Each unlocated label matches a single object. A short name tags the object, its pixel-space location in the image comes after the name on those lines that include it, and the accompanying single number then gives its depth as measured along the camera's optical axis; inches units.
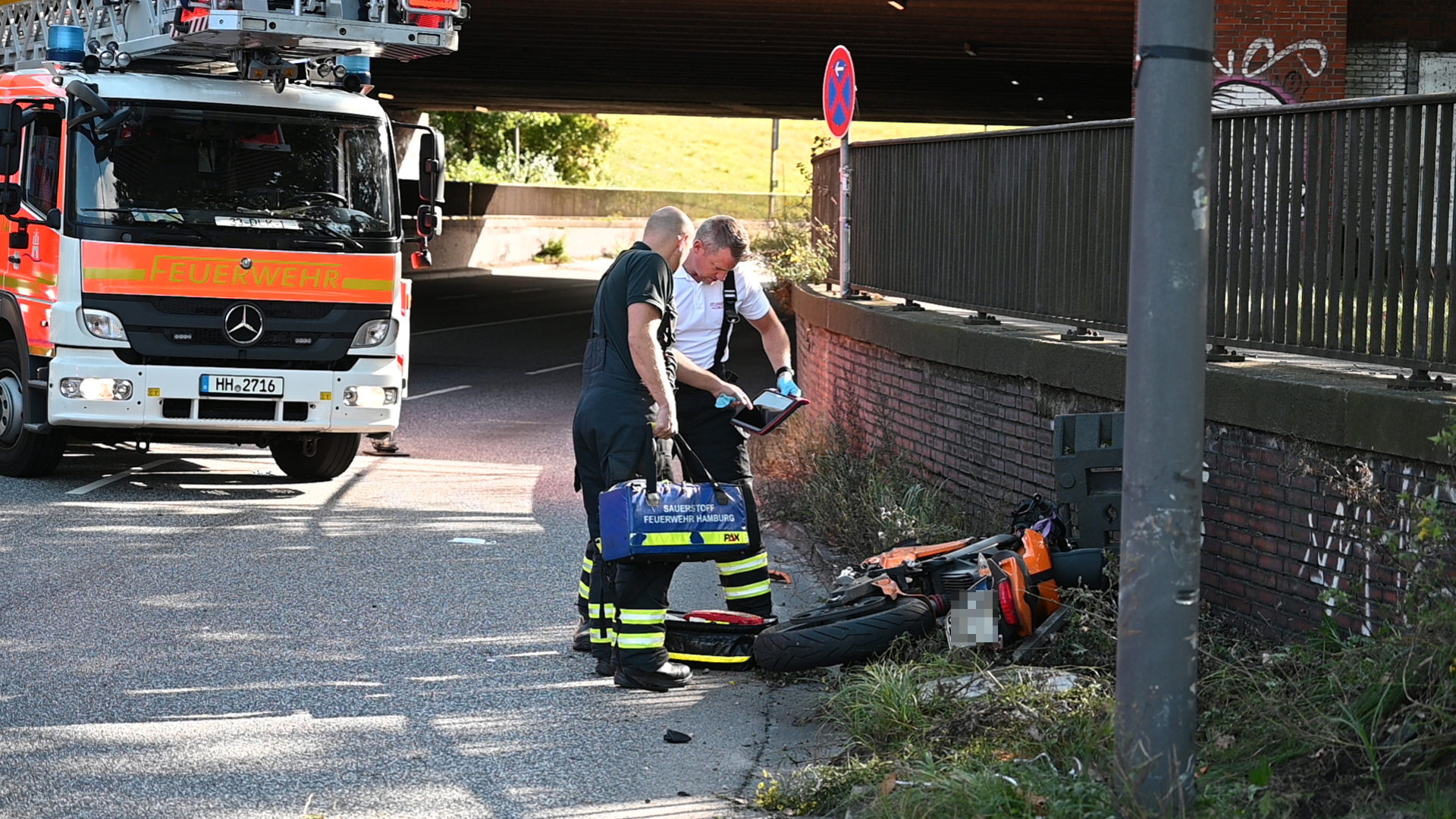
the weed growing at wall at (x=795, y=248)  550.3
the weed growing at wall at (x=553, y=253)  1979.8
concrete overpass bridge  677.3
